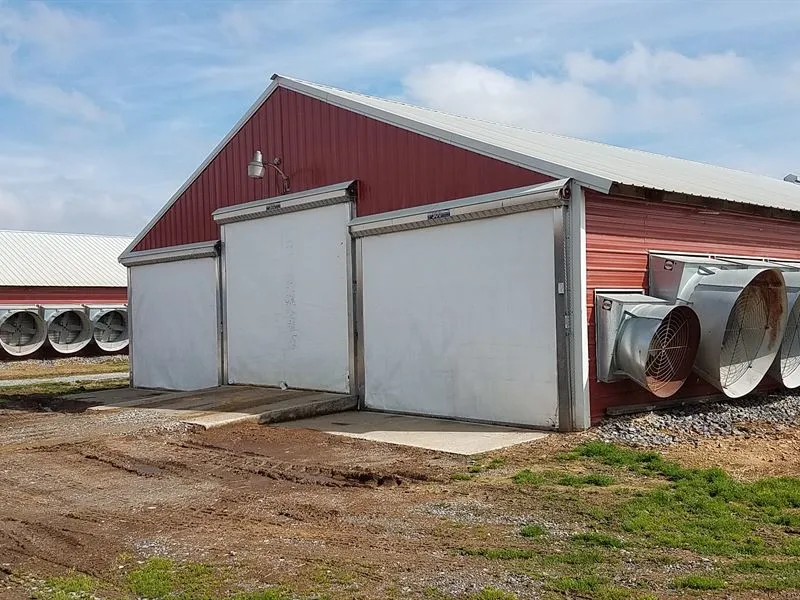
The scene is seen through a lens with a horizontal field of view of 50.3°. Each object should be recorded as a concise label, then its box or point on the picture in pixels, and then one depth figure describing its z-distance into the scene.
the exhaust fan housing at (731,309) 11.10
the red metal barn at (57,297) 29.91
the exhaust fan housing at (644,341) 10.66
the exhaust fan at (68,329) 30.39
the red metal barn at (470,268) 10.98
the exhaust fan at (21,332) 29.28
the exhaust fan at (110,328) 31.66
